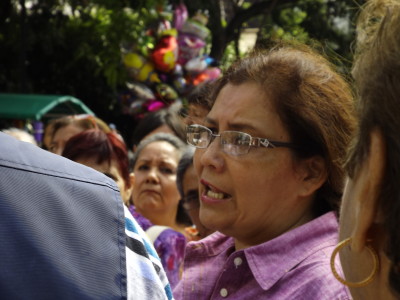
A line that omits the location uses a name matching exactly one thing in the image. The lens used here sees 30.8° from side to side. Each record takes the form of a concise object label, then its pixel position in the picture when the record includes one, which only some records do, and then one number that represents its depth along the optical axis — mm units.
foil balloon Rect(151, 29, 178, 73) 8344
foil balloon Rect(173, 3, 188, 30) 9164
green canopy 9383
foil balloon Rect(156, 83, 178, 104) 7668
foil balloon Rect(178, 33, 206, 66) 8562
